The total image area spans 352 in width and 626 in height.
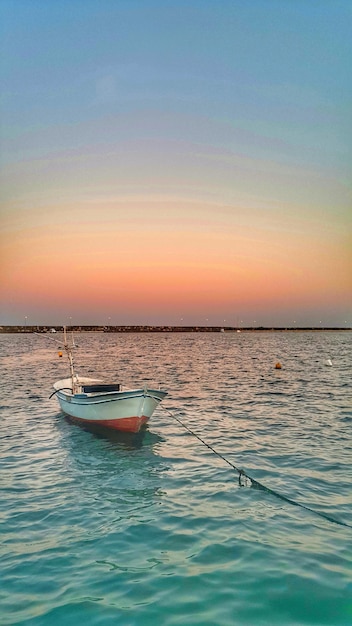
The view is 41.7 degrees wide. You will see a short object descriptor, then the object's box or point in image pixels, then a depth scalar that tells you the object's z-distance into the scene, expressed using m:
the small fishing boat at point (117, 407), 17.80
